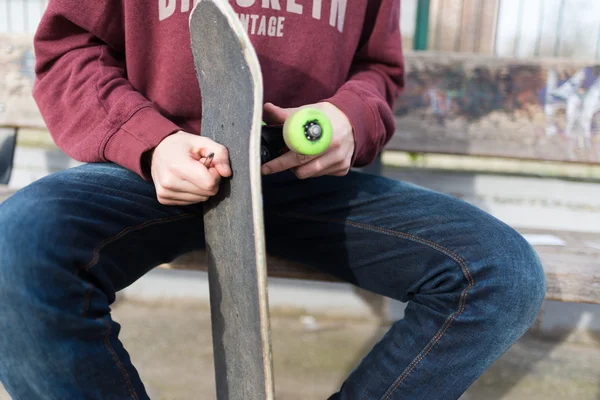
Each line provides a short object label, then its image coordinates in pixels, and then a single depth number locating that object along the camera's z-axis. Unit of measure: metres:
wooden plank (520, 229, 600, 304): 1.48
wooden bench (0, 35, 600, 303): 2.18
